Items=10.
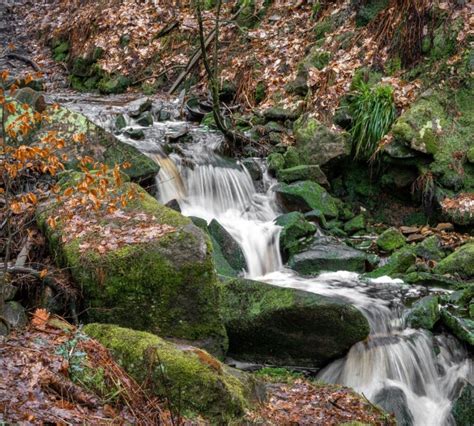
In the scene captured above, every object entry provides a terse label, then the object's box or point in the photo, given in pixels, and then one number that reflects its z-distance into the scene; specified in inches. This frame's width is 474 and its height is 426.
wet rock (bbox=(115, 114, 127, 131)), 442.3
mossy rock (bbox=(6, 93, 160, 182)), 335.0
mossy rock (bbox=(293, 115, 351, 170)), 410.6
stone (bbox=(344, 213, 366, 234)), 382.0
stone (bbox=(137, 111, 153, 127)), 458.6
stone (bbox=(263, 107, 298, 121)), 452.1
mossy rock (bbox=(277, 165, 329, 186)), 404.8
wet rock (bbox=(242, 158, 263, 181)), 413.7
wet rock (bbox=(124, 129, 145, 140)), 421.1
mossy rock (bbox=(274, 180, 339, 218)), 383.2
